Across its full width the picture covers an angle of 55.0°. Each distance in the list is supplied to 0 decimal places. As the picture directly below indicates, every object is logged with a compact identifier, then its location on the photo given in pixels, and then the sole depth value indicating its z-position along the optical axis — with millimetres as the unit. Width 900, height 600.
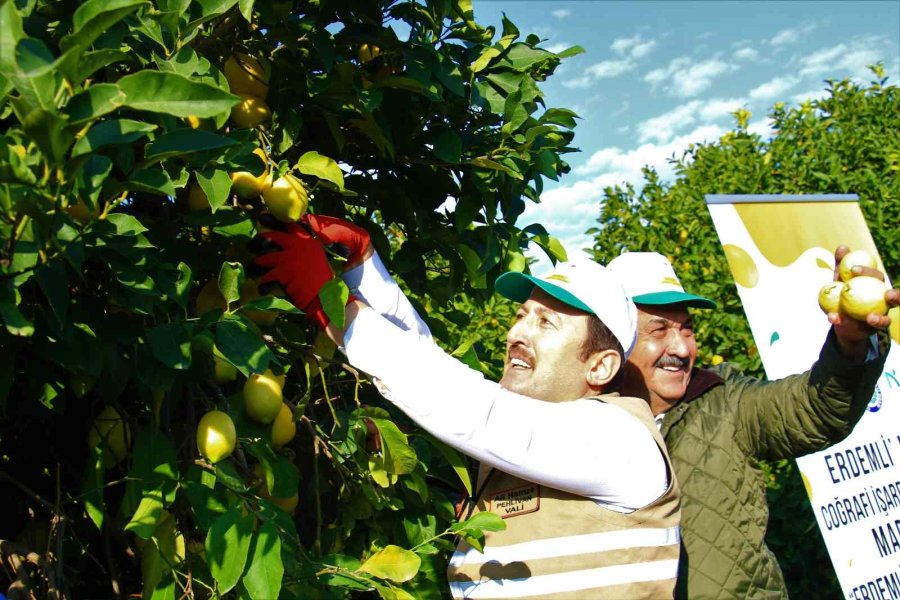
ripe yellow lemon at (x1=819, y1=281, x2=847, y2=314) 1802
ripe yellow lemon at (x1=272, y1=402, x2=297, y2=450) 1431
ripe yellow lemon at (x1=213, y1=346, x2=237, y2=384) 1301
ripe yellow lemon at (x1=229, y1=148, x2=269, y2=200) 1355
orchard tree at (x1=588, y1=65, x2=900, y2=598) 3990
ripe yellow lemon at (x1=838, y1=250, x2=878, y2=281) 1781
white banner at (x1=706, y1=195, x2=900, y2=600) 2832
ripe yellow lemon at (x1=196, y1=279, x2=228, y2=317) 1346
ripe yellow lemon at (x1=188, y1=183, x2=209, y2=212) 1309
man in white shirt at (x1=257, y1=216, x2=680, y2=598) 1398
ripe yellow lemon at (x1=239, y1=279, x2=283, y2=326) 1343
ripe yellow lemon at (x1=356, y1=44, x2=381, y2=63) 1588
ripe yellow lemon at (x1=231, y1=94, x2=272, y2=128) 1395
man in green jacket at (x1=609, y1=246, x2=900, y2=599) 1940
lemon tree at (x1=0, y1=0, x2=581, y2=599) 888
